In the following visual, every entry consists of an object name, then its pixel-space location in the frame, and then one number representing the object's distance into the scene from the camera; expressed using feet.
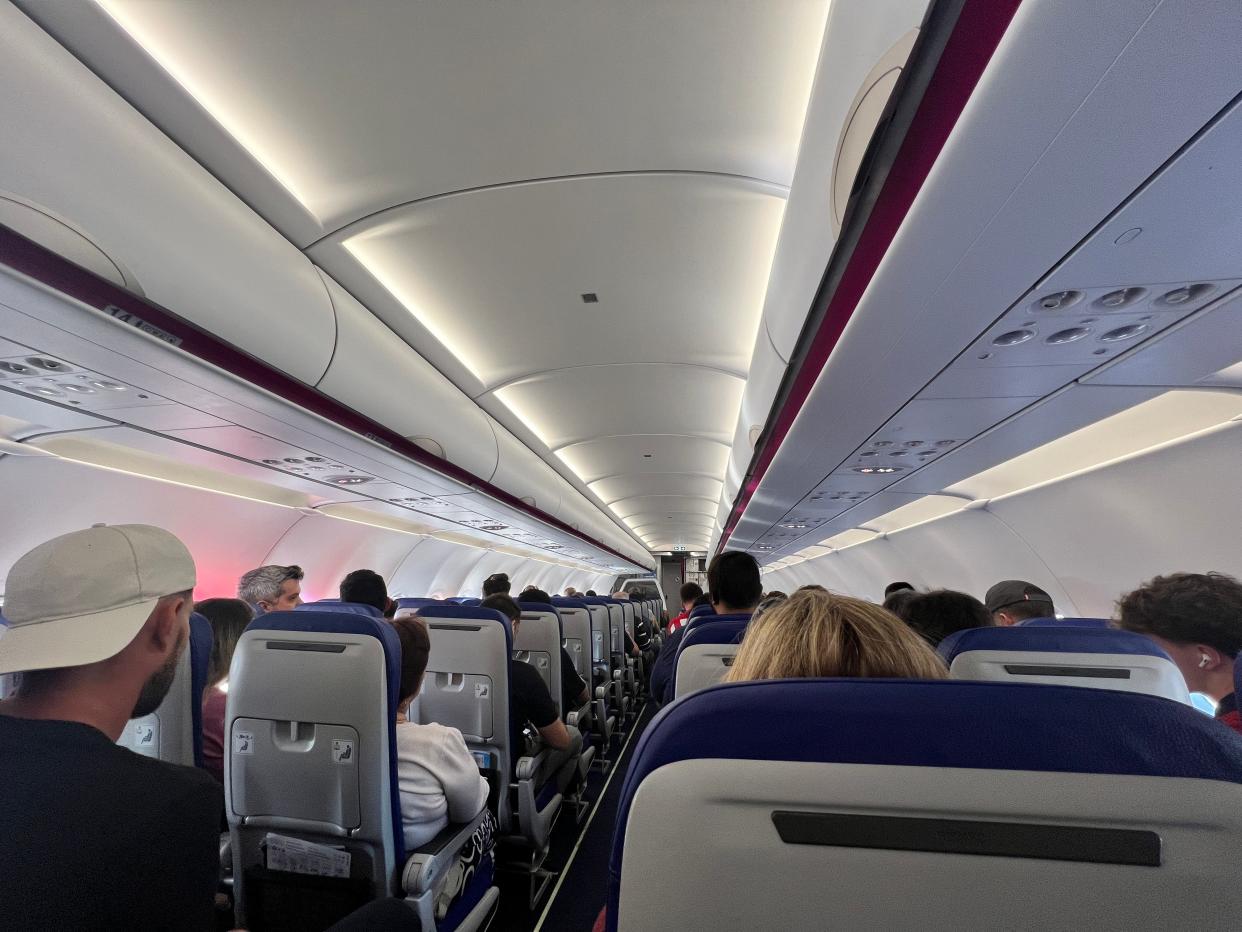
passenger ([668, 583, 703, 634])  28.94
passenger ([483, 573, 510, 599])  20.89
